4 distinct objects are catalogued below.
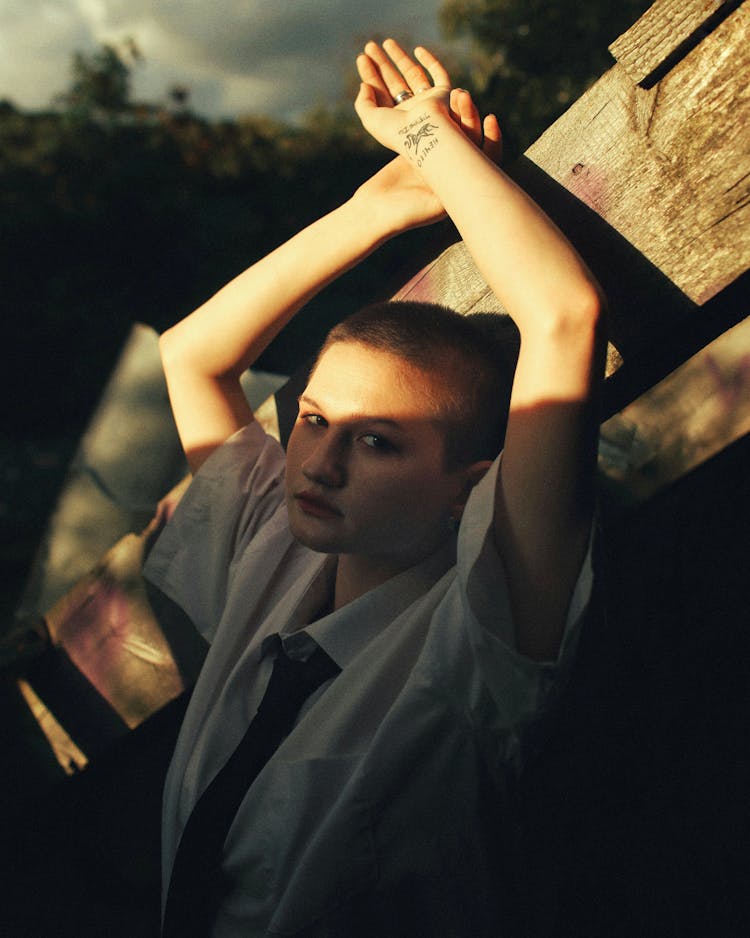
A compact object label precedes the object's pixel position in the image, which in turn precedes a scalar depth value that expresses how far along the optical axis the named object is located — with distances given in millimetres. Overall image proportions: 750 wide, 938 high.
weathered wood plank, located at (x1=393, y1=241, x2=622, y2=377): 1316
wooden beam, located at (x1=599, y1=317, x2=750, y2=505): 1227
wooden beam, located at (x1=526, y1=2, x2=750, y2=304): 957
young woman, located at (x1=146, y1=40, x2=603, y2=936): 946
